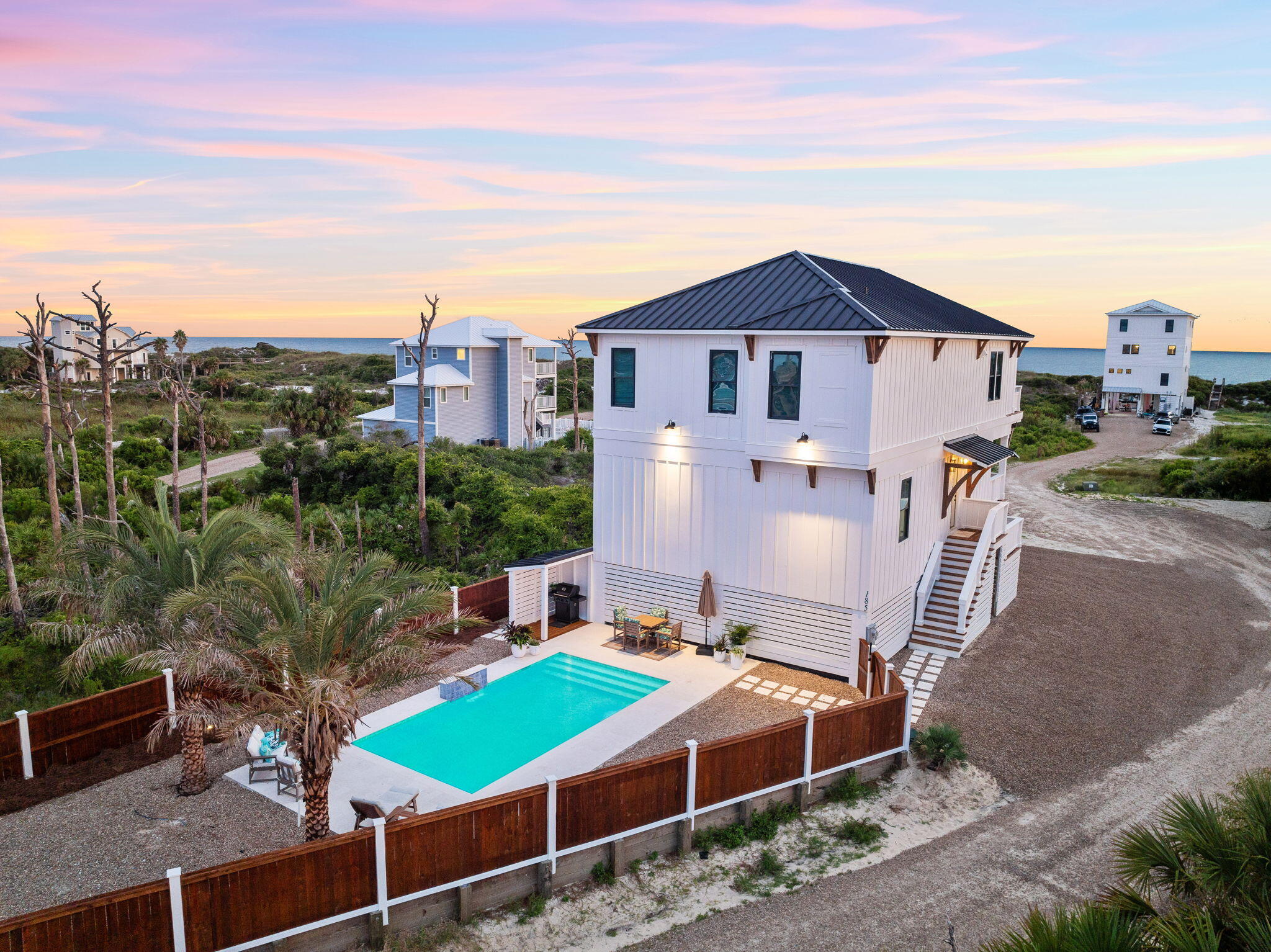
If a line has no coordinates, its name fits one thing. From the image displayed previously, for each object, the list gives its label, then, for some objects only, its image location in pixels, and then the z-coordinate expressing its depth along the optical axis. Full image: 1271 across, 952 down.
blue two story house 40.50
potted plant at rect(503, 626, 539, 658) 15.59
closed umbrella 15.52
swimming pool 11.48
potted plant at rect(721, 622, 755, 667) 14.91
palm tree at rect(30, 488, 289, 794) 9.61
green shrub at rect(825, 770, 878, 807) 10.66
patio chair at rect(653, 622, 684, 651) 15.91
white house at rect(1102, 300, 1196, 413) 60.41
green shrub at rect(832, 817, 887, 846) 9.76
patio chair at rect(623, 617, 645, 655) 15.74
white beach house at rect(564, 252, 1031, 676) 13.93
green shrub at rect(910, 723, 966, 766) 11.33
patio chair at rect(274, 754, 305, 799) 10.05
